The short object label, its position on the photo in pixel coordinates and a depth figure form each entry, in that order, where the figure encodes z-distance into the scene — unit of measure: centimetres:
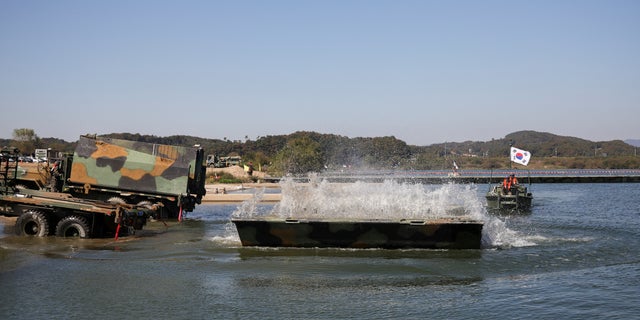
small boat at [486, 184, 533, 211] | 3366
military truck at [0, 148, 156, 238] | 1909
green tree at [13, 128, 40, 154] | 9962
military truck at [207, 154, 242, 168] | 7914
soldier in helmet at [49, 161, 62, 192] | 2502
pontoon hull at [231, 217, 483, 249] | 1648
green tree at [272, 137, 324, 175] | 9300
